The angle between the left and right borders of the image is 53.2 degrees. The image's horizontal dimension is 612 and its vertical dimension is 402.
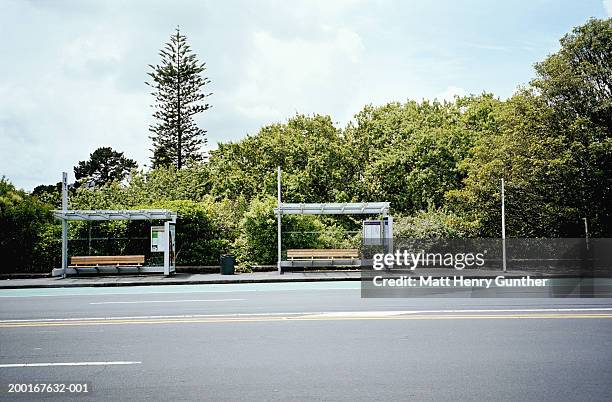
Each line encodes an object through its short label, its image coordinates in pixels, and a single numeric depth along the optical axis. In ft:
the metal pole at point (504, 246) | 81.09
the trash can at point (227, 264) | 80.38
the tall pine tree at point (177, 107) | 181.47
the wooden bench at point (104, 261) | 81.20
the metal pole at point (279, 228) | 80.02
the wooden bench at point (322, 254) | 85.35
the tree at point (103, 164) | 258.78
